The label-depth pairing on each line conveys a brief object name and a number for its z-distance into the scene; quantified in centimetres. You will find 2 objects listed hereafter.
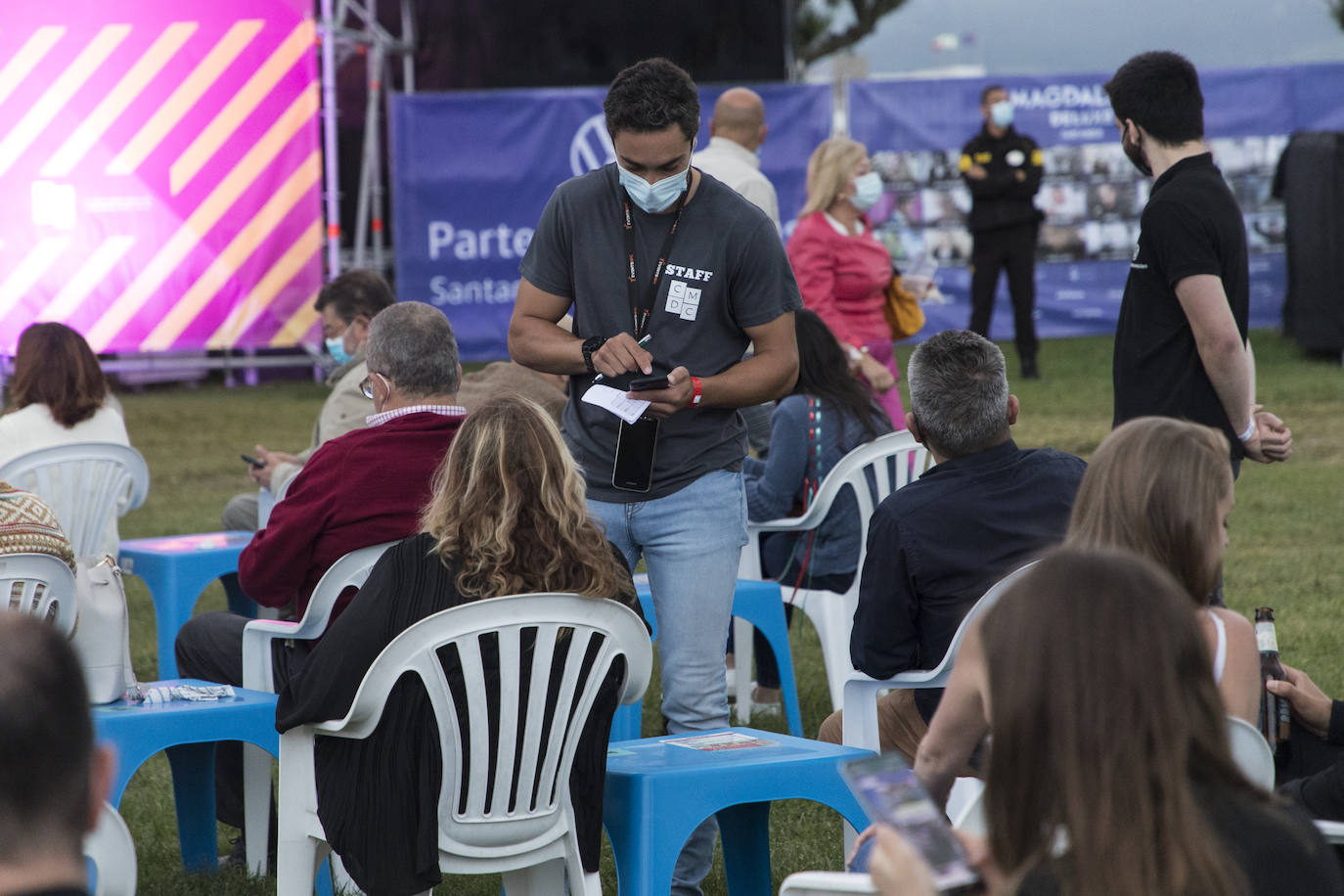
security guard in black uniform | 2284
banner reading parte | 2575
